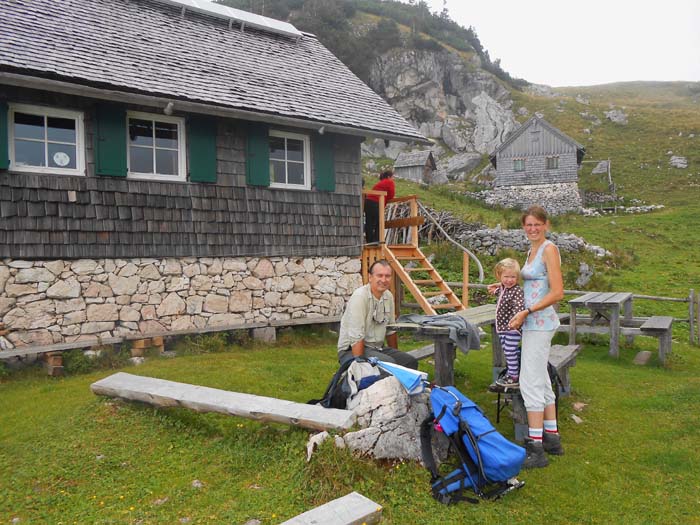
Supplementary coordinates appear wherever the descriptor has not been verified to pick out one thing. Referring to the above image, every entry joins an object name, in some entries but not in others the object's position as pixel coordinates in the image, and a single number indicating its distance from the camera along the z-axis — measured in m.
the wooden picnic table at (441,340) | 4.81
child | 4.60
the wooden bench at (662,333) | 7.89
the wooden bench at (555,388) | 4.52
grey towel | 4.81
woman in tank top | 4.12
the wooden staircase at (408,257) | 9.55
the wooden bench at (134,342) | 7.20
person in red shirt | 10.87
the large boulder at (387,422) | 3.73
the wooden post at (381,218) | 10.52
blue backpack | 3.56
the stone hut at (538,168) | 37.38
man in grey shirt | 4.68
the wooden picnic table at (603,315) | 8.41
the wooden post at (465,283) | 10.16
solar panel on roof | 11.32
